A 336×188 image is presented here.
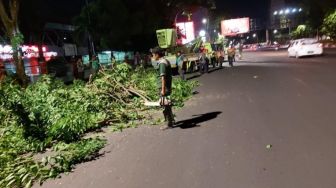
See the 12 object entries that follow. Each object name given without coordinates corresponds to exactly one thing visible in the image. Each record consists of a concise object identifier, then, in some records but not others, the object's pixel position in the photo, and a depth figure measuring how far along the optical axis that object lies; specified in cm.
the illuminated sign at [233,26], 9094
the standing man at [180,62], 2297
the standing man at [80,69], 3222
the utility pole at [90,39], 3767
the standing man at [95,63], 2454
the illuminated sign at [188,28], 6212
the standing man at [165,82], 948
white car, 3144
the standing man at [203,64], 2690
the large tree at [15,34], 1928
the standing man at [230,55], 3232
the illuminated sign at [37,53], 3591
